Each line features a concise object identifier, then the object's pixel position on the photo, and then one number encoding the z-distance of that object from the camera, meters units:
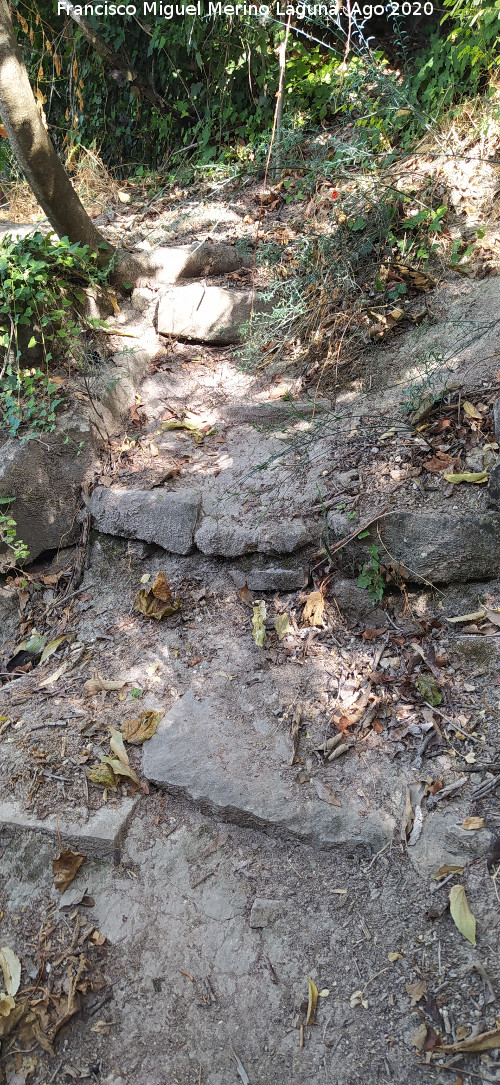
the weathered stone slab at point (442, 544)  2.59
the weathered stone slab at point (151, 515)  3.27
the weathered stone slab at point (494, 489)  2.58
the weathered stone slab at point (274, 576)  2.94
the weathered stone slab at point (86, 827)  2.27
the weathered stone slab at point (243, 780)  2.18
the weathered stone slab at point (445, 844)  2.02
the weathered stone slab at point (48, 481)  3.63
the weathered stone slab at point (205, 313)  4.49
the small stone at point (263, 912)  2.09
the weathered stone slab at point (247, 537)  2.93
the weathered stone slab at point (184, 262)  4.82
